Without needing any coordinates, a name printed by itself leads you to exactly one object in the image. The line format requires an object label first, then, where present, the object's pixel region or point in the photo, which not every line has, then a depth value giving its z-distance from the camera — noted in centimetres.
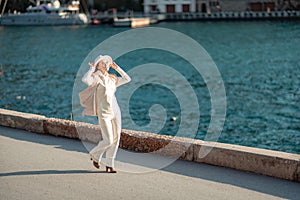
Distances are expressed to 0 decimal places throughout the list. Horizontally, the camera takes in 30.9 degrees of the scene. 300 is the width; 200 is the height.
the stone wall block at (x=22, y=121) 1043
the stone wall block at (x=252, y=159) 748
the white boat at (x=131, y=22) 9062
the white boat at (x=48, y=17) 9694
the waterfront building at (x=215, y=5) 10300
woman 764
